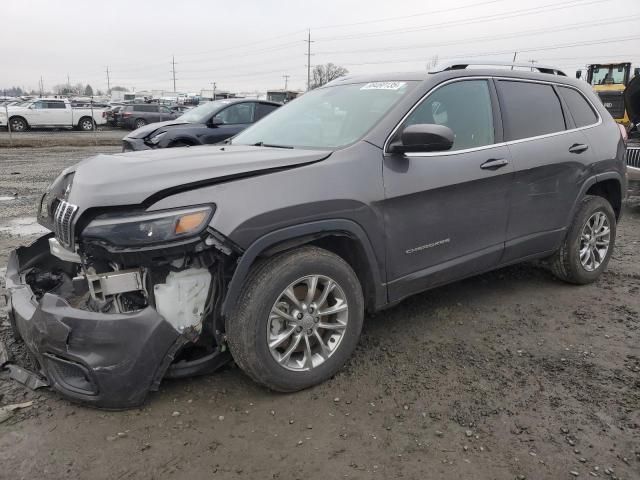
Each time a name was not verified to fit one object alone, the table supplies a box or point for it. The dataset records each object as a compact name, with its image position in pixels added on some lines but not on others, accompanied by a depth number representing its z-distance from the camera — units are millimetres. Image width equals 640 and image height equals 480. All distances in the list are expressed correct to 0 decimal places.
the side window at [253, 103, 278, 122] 11867
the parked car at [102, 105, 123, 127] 31234
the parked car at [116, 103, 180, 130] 30500
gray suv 2580
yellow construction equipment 17891
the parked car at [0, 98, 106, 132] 26531
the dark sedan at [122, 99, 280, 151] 10312
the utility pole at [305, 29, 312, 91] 69919
